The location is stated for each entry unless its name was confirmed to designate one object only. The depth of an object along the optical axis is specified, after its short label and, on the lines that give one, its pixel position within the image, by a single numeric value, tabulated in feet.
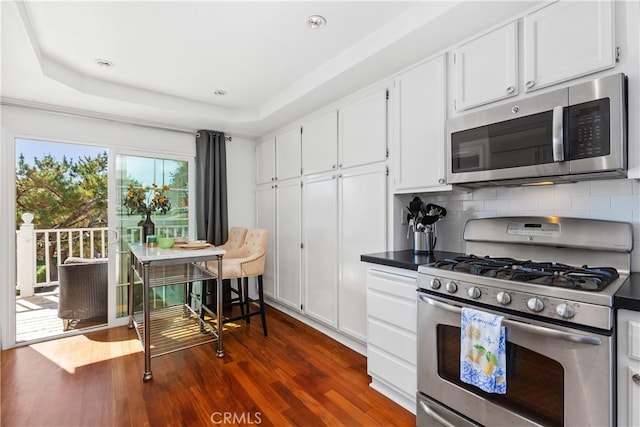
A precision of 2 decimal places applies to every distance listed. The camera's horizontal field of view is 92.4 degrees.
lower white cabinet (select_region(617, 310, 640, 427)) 3.73
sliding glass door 11.43
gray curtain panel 12.91
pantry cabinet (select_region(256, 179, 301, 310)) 11.68
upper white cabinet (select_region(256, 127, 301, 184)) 11.69
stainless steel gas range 3.95
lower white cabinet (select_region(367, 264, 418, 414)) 6.32
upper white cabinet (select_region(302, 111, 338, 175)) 9.84
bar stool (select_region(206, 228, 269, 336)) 9.86
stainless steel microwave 4.55
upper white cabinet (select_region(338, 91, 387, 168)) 8.27
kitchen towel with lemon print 4.59
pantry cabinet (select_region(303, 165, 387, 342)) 8.54
